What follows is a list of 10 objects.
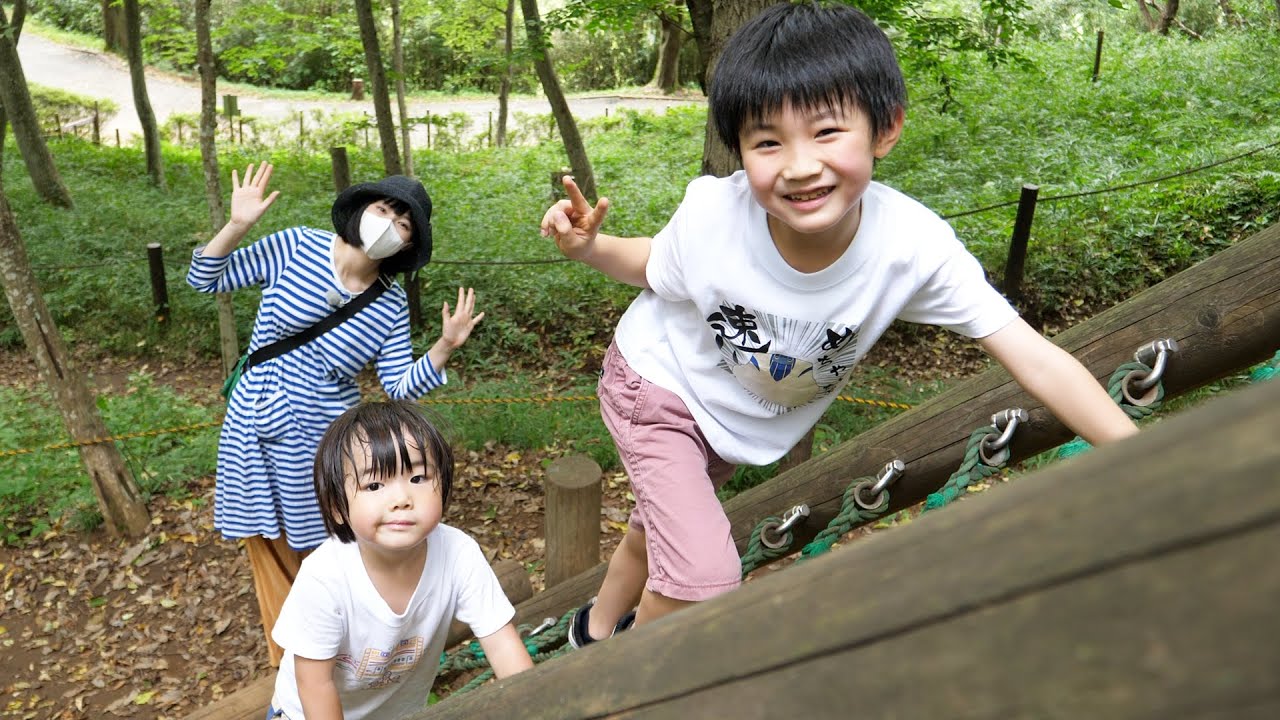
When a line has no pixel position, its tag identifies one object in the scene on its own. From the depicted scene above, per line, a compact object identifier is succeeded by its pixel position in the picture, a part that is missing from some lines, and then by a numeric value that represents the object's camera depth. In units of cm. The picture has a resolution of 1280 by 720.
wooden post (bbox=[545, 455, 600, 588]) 345
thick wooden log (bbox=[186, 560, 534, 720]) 311
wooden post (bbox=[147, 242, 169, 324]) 864
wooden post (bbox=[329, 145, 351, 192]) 874
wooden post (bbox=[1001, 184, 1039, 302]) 669
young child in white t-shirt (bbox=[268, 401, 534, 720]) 195
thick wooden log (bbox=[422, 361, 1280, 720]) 31
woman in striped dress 302
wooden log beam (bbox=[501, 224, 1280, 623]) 206
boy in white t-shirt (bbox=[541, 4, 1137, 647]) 173
